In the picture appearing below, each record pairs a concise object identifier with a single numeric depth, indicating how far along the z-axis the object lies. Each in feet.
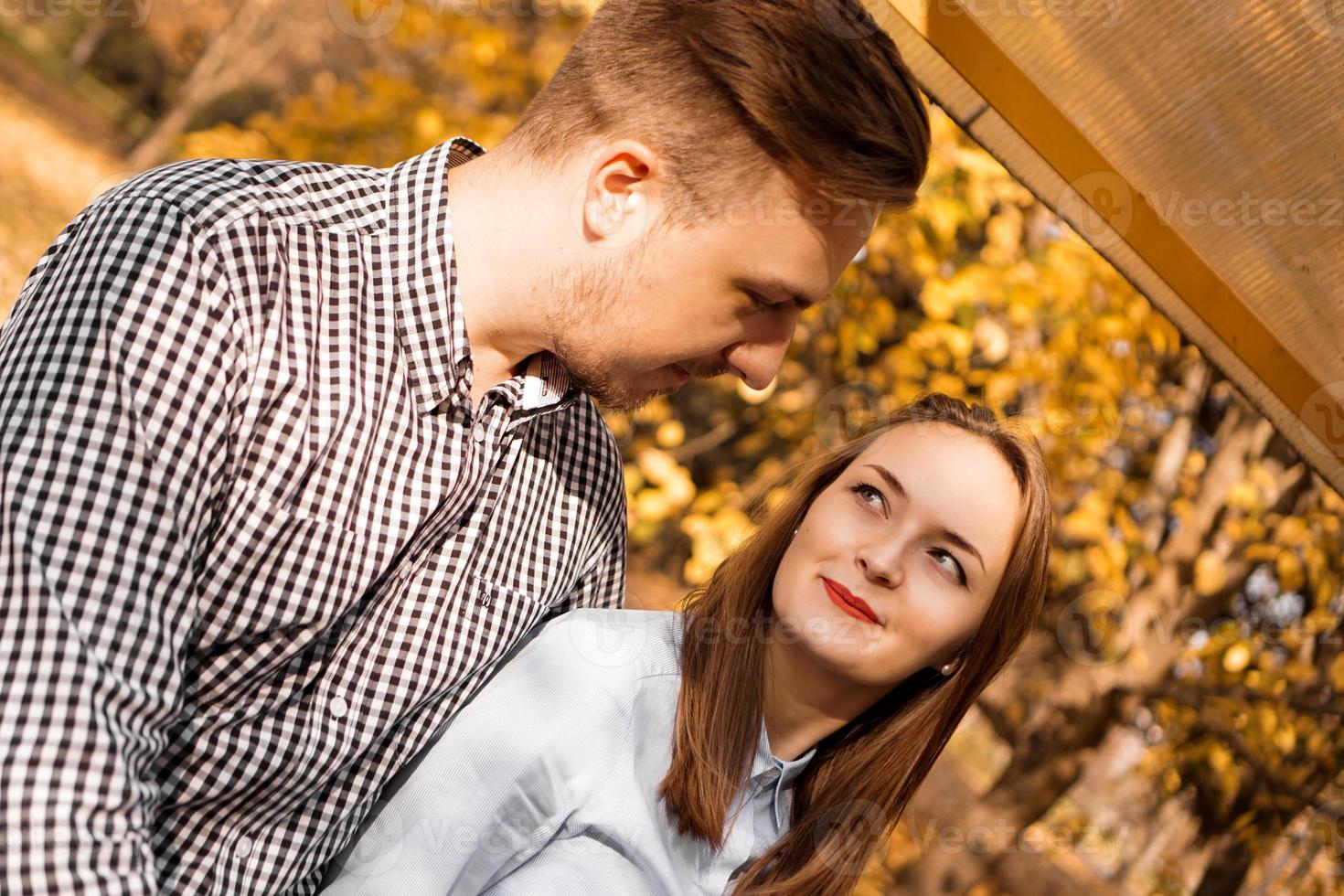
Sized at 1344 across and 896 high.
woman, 5.62
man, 4.07
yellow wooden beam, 4.91
